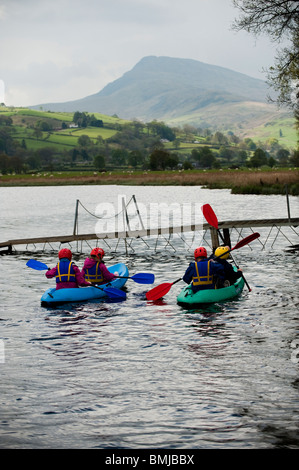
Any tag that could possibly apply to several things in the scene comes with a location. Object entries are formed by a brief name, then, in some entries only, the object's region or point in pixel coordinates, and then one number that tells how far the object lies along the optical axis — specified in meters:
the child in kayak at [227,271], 15.74
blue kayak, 15.73
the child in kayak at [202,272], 15.17
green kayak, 15.23
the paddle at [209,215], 20.23
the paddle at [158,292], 16.50
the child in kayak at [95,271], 16.69
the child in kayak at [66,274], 15.80
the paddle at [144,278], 17.92
